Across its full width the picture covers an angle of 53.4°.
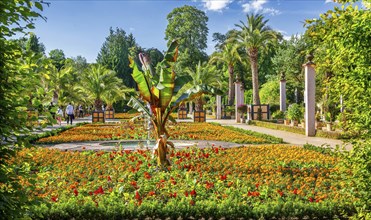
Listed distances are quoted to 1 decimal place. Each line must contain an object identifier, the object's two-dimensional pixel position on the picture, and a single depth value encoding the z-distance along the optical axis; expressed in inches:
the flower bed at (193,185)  223.0
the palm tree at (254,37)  1422.2
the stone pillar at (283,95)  1294.3
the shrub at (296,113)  972.6
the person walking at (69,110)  1155.3
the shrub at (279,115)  1223.5
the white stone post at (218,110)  1667.9
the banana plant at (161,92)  356.2
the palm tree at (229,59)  1862.7
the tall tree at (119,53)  2753.4
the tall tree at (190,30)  2559.1
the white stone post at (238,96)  1357.0
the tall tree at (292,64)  1698.6
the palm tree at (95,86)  1502.2
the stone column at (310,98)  762.2
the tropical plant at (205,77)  1630.9
